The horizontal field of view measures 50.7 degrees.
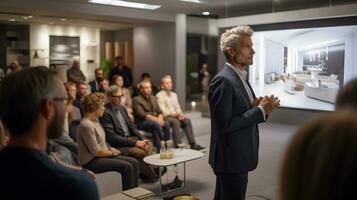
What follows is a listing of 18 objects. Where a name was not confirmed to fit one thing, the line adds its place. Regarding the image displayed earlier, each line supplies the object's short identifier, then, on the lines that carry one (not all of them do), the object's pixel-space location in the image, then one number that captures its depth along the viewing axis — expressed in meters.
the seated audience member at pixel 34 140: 0.84
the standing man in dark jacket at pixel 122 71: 8.44
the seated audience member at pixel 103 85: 6.27
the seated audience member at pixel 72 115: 4.13
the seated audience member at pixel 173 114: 5.84
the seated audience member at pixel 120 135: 4.09
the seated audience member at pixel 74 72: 7.72
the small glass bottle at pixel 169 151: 4.01
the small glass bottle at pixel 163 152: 4.00
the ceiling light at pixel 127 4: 6.62
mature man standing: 1.97
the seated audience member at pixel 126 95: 6.13
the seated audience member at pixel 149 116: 5.39
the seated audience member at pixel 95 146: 3.44
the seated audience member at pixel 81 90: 5.14
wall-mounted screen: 5.91
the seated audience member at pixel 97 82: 7.12
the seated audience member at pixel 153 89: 7.65
